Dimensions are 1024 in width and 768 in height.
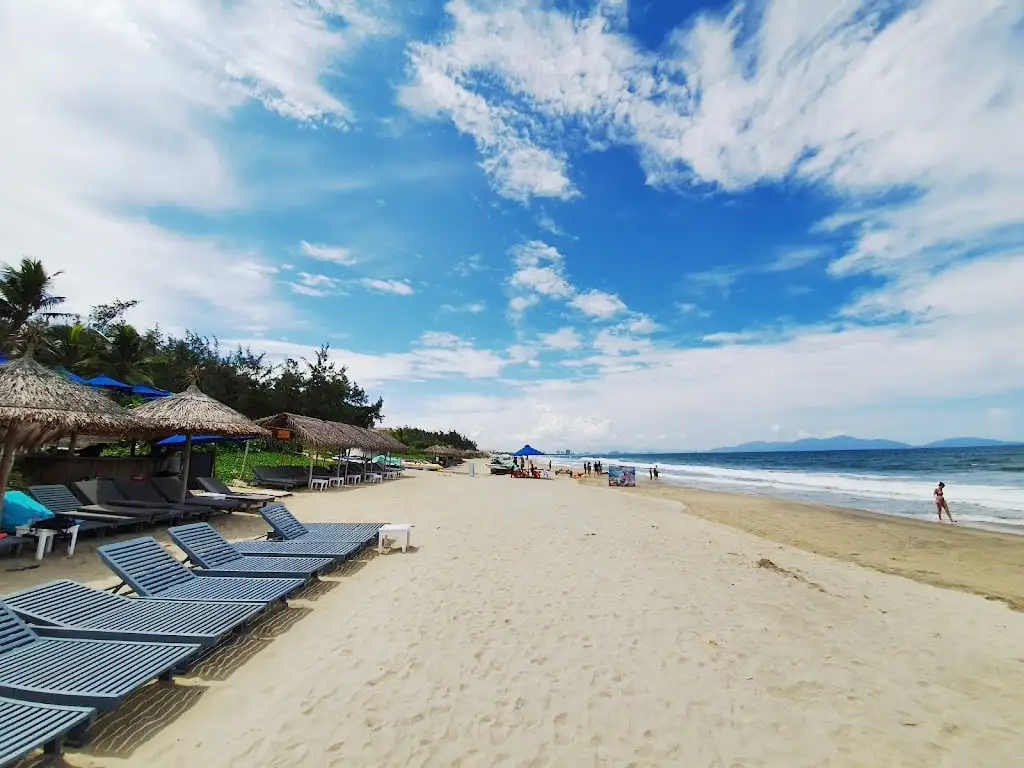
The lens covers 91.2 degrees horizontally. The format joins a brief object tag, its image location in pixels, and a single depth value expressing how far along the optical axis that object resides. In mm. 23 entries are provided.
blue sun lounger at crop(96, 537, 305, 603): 4855
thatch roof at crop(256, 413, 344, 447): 17594
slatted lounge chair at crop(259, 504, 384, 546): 7938
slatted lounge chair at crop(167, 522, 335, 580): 5848
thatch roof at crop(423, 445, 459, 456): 40550
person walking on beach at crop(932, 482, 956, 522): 16922
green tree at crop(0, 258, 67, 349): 21031
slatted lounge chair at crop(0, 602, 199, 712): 2842
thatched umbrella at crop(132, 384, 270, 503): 10922
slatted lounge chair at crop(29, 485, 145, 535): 8438
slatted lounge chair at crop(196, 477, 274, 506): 12731
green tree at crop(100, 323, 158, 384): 23250
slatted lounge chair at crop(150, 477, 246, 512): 11117
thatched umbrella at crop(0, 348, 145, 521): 7250
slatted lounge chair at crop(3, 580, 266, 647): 3721
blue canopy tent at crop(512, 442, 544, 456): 33156
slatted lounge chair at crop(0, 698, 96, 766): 2403
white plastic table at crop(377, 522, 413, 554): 8445
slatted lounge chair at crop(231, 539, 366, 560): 6816
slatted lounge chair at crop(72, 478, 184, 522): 9297
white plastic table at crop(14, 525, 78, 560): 6964
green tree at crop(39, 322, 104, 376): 21467
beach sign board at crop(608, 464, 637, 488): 28938
